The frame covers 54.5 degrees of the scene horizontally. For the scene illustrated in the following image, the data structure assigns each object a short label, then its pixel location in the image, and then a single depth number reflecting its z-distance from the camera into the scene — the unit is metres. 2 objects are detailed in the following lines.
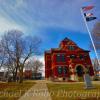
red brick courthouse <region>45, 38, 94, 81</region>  29.27
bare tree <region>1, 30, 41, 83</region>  24.25
